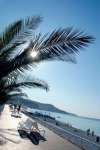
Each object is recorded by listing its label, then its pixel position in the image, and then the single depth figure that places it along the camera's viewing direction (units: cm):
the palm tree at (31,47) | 218
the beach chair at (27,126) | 618
